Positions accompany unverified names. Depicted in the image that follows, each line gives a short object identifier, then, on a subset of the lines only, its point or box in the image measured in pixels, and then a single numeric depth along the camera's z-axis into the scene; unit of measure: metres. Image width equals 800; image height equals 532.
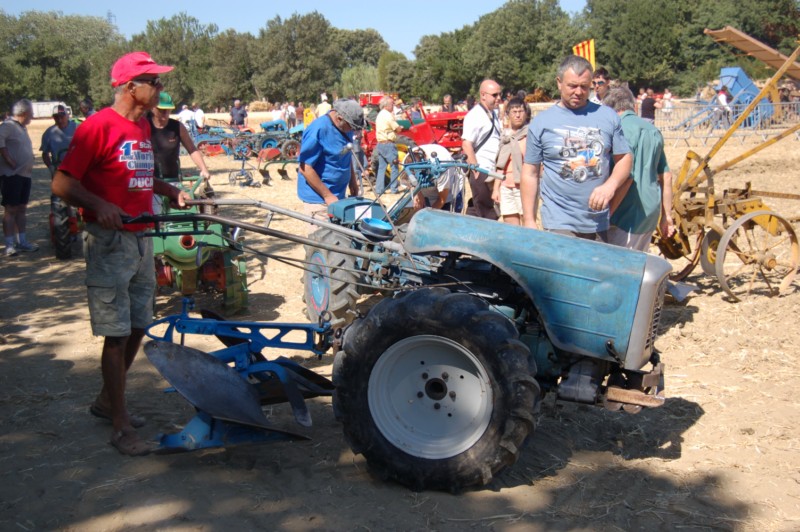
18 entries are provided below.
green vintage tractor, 6.76
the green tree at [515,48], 62.91
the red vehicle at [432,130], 18.83
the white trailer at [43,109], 53.75
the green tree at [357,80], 65.69
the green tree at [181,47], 72.81
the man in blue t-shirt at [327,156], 6.45
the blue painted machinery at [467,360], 3.69
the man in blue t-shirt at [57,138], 10.80
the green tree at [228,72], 70.75
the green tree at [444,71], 63.94
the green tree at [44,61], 53.69
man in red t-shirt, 3.94
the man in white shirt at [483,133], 8.12
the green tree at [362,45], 117.31
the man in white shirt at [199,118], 25.62
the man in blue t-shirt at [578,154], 4.89
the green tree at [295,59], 71.75
